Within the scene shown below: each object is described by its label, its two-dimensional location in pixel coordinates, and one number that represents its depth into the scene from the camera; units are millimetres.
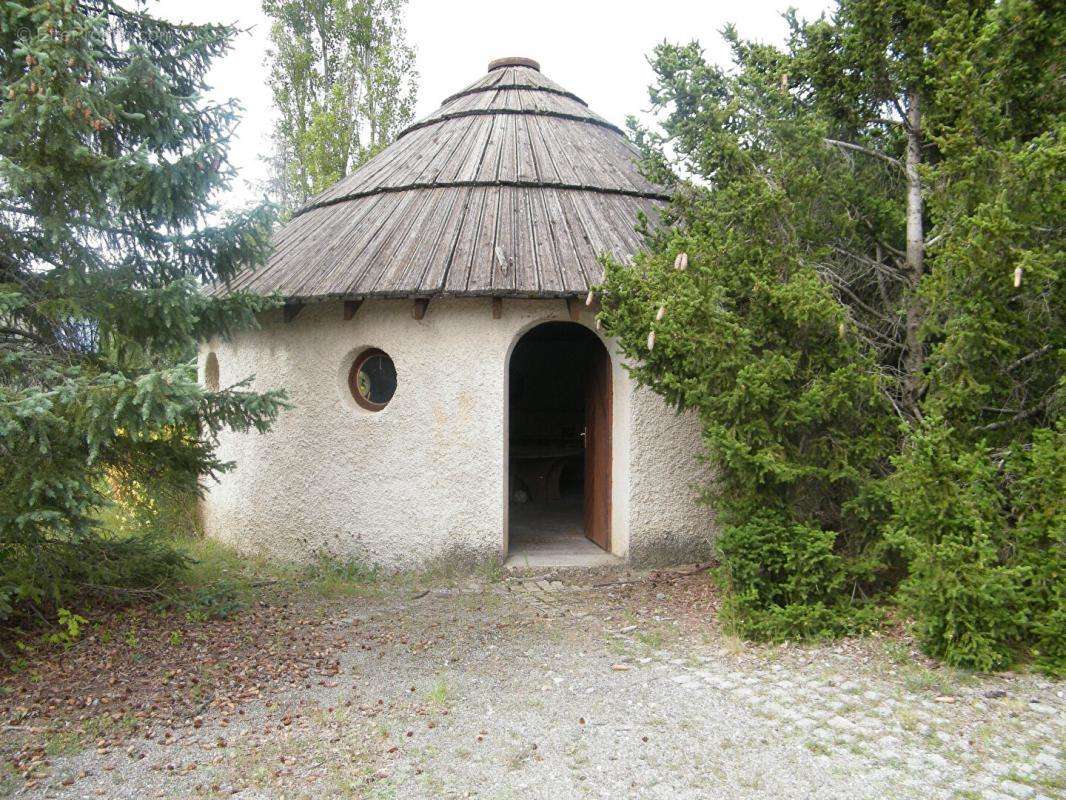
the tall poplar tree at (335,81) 16703
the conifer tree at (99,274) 4336
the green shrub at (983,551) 4492
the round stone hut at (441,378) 7523
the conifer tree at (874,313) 4613
